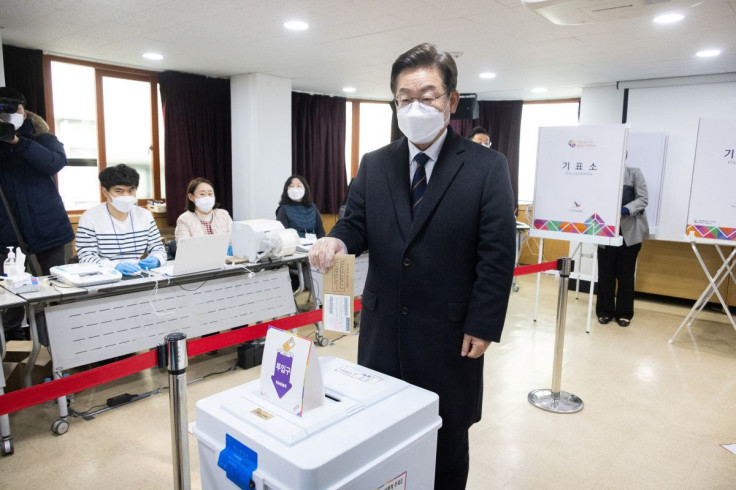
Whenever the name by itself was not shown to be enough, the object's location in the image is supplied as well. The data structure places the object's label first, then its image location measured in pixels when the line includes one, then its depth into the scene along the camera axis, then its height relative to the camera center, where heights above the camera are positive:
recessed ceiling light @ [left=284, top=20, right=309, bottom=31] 3.65 +1.04
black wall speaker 6.67 +0.85
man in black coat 1.33 -0.22
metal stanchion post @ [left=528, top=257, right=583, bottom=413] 2.83 -1.26
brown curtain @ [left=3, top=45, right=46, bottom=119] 4.48 +0.78
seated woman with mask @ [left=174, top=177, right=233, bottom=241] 3.70 -0.37
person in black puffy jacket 3.01 -0.16
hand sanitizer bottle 2.54 -0.53
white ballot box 0.92 -0.52
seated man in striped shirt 3.02 -0.41
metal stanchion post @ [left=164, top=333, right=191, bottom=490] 1.33 -0.64
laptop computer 2.91 -0.53
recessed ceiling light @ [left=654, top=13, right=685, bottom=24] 3.21 +1.02
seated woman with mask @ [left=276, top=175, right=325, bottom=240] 4.49 -0.36
